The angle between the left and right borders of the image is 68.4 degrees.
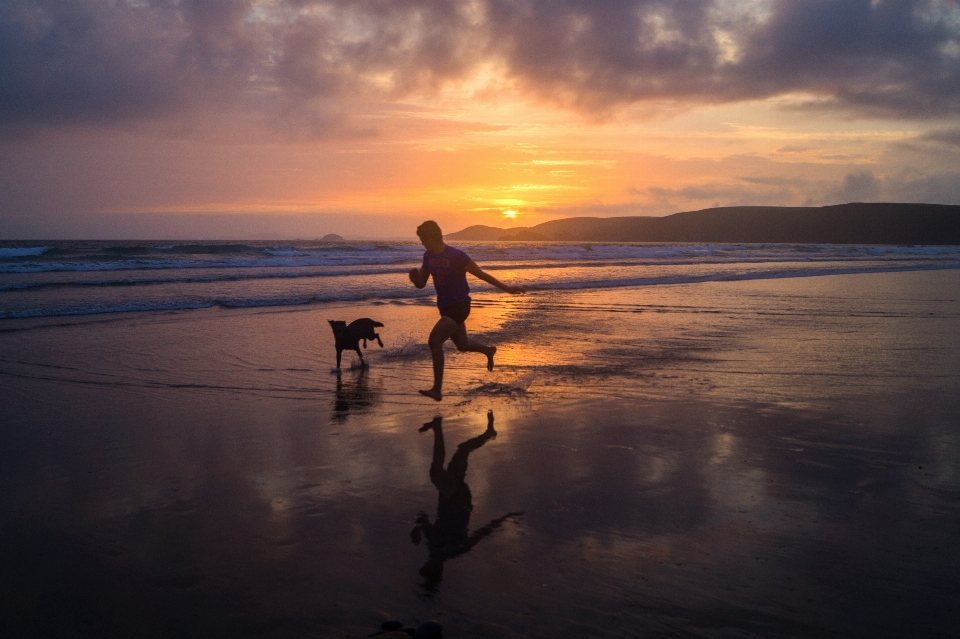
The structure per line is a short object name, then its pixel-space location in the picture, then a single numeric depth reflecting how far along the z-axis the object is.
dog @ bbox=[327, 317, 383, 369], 8.91
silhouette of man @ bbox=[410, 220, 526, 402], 6.88
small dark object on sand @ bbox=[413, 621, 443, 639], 2.87
